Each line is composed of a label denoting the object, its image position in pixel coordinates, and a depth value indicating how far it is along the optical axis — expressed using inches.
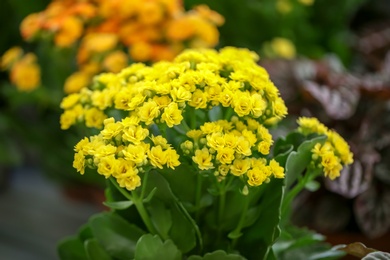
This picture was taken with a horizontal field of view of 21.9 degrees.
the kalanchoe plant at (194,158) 26.0
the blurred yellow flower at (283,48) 48.4
